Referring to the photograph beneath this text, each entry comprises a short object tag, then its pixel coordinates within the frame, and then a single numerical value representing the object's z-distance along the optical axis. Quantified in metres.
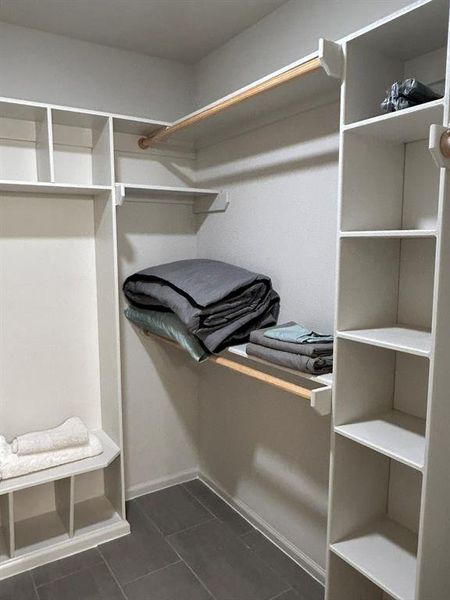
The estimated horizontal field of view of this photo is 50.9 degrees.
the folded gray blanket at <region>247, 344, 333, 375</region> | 1.56
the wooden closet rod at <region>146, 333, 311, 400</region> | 1.61
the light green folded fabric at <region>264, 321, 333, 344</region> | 1.63
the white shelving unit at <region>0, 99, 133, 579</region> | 2.26
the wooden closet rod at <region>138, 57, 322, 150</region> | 1.51
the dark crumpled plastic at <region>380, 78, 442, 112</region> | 1.29
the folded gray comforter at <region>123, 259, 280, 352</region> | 1.93
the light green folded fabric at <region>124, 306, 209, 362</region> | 2.04
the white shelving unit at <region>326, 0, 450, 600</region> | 1.30
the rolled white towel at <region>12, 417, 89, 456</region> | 2.20
